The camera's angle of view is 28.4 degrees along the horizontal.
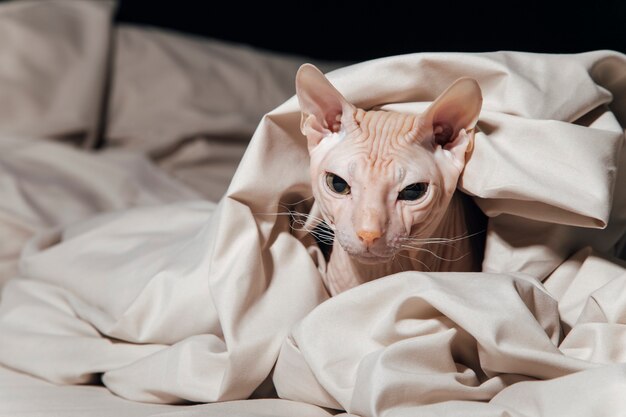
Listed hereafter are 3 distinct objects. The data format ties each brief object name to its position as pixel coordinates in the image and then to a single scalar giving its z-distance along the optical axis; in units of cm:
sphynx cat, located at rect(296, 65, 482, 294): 75
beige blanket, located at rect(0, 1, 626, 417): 73
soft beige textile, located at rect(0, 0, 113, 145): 149
